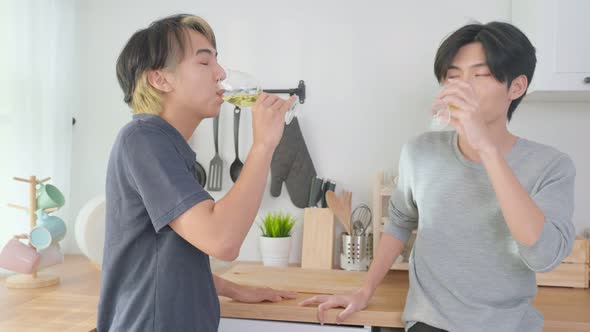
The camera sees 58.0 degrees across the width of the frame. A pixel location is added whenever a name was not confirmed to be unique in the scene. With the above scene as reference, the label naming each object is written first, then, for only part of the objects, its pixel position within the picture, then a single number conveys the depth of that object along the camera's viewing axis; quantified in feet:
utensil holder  5.71
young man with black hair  3.30
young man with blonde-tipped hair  2.75
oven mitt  6.25
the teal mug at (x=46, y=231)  4.96
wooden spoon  5.85
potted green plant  5.99
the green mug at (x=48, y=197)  5.18
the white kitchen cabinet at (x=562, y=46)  5.12
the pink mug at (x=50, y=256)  5.02
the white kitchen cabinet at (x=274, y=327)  4.01
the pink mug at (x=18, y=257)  4.85
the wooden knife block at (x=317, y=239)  5.88
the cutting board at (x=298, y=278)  4.66
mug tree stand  4.99
